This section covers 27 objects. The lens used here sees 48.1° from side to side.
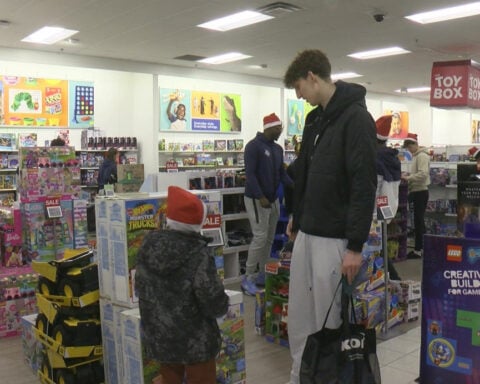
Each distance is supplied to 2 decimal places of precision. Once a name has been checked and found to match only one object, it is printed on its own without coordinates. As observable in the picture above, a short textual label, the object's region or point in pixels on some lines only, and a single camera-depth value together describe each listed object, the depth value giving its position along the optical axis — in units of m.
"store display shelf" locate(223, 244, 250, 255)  6.13
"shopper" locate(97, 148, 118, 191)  9.49
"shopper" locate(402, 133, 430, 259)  8.07
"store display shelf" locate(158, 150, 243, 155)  12.62
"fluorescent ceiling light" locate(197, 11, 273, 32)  7.91
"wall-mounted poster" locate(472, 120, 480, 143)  22.20
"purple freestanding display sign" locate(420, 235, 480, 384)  2.92
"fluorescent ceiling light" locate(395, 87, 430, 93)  16.81
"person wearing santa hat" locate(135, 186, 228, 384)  2.42
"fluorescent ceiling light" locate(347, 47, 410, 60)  10.51
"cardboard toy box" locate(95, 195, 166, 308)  3.01
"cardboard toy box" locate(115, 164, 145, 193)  7.76
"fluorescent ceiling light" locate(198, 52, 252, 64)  11.02
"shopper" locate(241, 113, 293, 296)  5.66
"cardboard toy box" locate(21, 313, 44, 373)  3.71
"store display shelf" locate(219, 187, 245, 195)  6.15
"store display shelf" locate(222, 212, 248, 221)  6.18
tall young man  2.38
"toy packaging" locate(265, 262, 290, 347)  4.27
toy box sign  8.67
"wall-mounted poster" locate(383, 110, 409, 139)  18.98
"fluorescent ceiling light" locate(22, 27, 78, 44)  8.84
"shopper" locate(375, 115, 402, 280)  4.48
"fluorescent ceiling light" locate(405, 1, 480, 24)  7.46
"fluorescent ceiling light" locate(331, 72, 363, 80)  13.54
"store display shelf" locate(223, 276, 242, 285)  6.14
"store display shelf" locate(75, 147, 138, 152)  11.45
